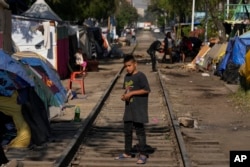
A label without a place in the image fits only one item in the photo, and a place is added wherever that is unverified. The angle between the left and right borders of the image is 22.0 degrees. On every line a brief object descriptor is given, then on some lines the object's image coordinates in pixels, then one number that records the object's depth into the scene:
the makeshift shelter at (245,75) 19.69
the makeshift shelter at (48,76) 14.83
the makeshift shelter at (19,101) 11.22
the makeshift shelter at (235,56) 25.52
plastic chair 21.08
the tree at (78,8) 39.93
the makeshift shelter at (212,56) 31.69
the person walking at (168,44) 39.75
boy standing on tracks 10.05
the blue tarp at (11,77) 11.16
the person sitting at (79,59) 29.59
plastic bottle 15.08
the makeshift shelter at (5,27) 18.56
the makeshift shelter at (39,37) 25.80
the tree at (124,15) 133.68
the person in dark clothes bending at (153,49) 33.45
